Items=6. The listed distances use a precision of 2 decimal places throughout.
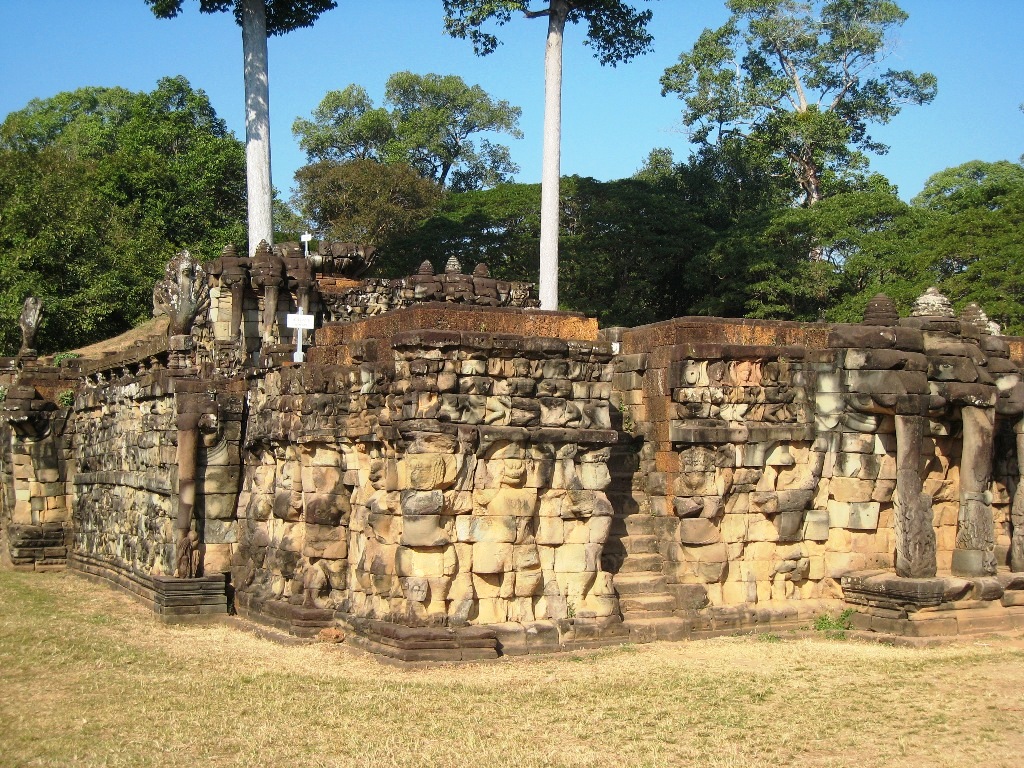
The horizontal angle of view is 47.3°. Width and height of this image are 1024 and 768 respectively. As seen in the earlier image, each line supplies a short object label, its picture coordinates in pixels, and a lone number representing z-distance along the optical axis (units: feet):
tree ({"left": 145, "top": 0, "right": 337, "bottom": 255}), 76.54
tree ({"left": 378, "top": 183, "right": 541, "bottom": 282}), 101.19
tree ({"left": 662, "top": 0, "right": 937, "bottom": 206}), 103.65
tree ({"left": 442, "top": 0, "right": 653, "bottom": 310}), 66.08
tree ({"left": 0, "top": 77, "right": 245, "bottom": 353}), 89.86
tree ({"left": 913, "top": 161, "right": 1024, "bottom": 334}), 66.90
